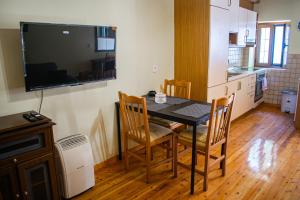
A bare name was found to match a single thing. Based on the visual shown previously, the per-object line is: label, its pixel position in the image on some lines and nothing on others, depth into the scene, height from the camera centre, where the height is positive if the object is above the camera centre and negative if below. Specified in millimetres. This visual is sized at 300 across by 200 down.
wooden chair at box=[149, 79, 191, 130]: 2846 -456
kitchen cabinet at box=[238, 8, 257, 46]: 4149 +571
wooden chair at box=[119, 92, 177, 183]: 2416 -778
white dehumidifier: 2178 -966
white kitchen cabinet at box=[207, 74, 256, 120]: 3594 -559
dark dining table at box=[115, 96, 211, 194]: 2250 -536
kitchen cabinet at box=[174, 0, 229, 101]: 3223 +223
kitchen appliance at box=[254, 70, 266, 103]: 4965 -552
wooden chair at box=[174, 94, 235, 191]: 2232 -778
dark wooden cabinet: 1707 -737
